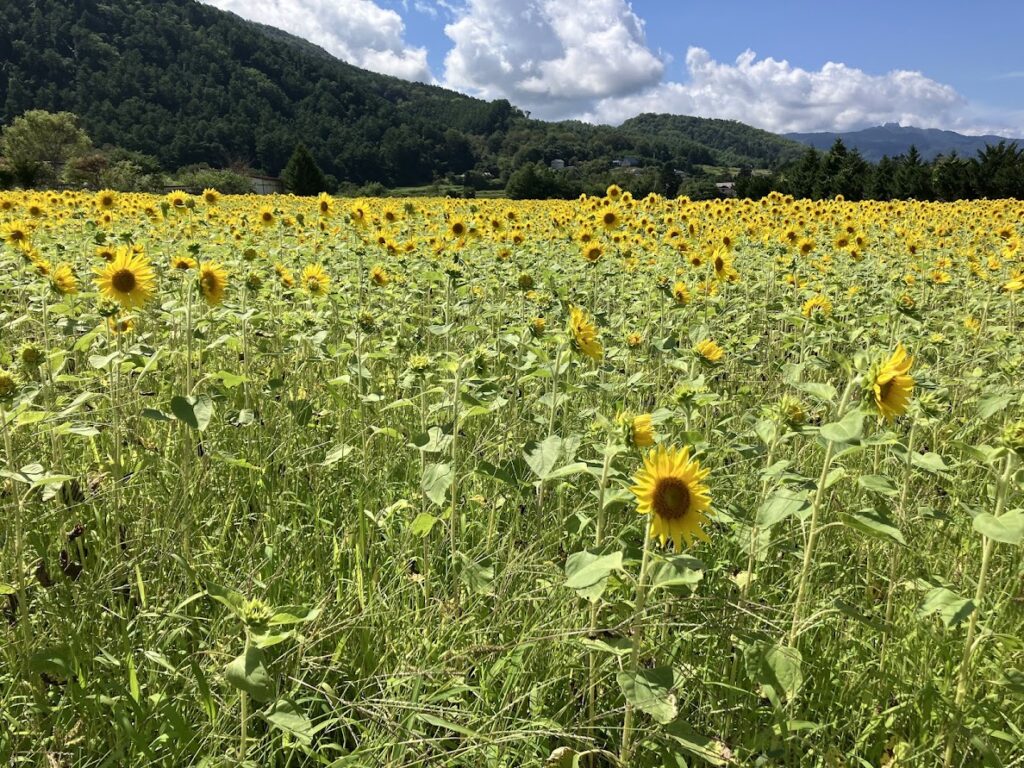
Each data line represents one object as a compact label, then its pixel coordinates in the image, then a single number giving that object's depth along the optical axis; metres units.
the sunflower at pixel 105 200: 7.49
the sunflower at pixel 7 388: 1.70
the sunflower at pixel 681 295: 3.35
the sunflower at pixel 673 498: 1.40
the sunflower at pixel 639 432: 1.53
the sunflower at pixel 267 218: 5.97
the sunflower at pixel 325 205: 6.04
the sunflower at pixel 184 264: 3.20
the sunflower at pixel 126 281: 2.51
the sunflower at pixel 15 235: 3.47
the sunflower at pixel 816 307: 3.35
